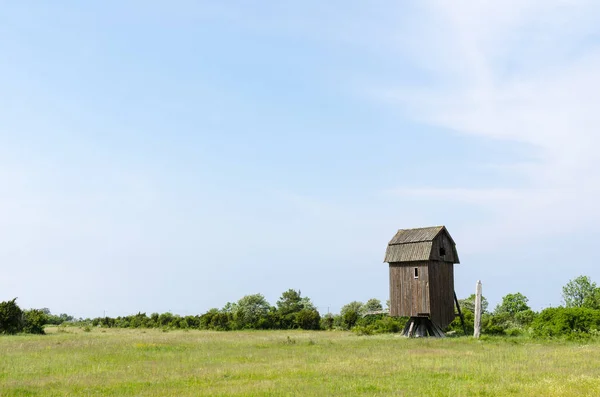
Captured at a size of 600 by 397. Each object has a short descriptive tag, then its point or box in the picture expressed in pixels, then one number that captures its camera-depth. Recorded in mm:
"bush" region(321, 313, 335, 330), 56656
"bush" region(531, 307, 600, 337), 36594
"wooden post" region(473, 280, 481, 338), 39500
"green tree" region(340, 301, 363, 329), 55875
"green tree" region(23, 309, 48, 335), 47844
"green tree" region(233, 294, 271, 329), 57375
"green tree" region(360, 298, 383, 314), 65994
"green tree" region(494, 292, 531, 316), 57938
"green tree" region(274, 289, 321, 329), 55594
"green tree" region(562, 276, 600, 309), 54100
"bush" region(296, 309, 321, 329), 55500
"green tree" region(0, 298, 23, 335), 46625
